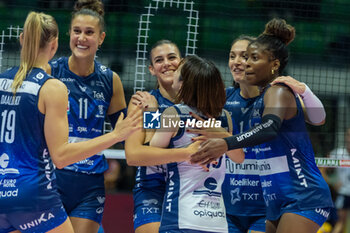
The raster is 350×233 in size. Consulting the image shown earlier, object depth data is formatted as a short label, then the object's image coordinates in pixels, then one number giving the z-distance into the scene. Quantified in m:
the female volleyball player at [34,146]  7.39
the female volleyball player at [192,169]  7.47
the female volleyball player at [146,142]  9.03
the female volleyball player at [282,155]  8.48
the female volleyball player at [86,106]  10.20
